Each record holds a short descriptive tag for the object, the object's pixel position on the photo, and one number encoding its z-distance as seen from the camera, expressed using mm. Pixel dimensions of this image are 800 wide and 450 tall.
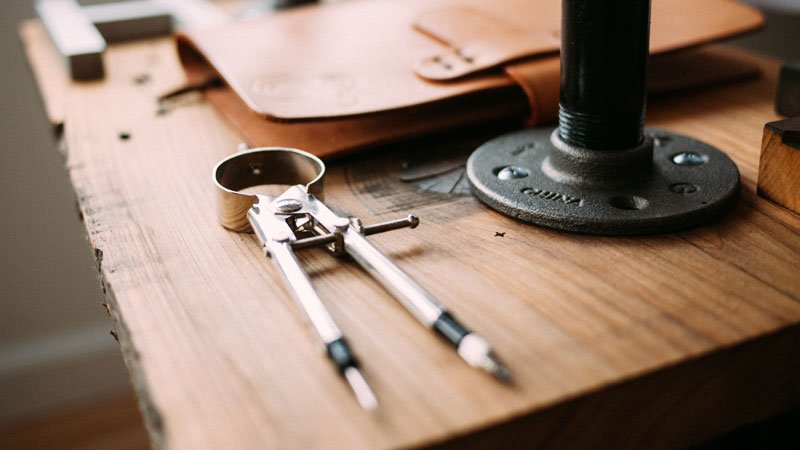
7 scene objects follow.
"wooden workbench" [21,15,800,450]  331
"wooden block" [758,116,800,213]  468
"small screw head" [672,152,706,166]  518
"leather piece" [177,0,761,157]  583
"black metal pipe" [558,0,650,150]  451
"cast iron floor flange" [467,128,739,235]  456
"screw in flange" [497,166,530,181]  515
